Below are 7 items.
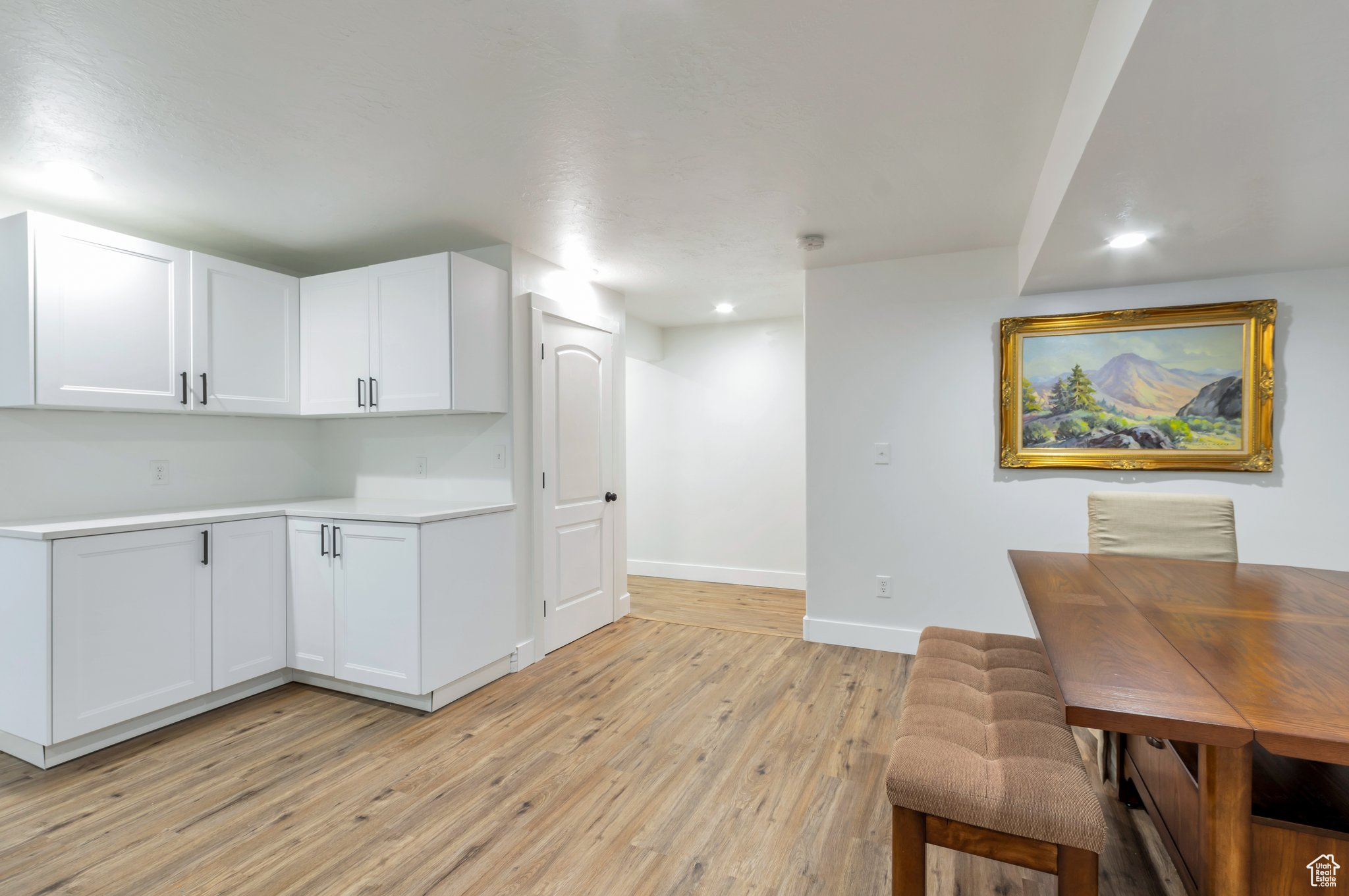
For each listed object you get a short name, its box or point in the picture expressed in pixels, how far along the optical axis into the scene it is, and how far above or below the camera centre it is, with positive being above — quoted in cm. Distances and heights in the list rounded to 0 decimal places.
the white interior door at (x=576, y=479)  353 -21
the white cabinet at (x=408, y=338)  296 +55
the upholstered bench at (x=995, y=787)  118 -70
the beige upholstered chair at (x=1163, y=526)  225 -32
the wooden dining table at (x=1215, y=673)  99 -44
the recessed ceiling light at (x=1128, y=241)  235 +79
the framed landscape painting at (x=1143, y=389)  288 +26
